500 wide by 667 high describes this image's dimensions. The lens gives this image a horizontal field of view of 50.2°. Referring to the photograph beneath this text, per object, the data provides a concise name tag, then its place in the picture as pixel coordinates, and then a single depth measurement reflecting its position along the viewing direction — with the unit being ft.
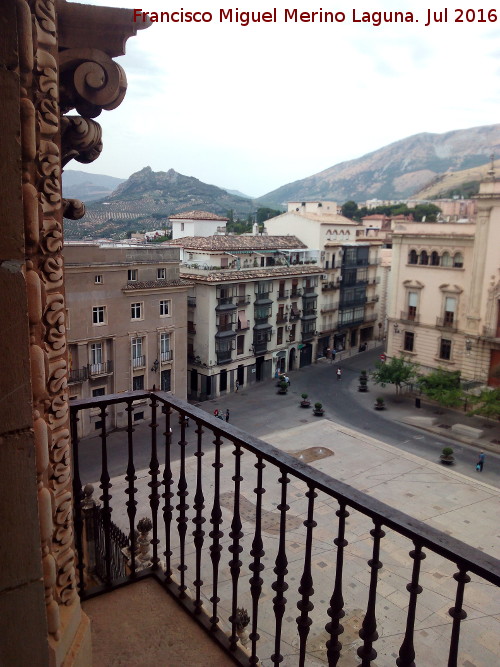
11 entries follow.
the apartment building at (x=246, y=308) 100.89
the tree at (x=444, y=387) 90.89
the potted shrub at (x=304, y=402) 96.89
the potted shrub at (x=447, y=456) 72.79
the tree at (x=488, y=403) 84.07
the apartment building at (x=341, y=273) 130.72
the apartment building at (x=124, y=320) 72.79
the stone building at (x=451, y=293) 92.48
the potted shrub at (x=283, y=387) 105.09
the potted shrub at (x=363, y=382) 109.60
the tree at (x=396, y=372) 100.07
